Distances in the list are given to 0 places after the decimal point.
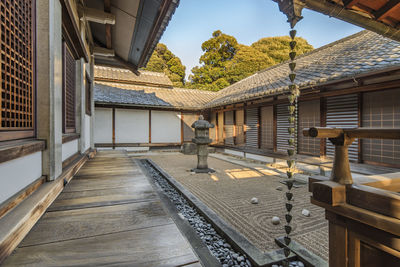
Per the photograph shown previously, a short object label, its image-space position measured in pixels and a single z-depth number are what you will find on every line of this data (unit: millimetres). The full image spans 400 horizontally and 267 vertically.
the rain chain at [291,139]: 1793
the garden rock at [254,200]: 3905
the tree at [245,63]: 22328
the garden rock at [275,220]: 3008
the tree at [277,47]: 24281
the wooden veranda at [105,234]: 1261
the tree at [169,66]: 25258
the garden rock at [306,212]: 3328
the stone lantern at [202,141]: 6613
